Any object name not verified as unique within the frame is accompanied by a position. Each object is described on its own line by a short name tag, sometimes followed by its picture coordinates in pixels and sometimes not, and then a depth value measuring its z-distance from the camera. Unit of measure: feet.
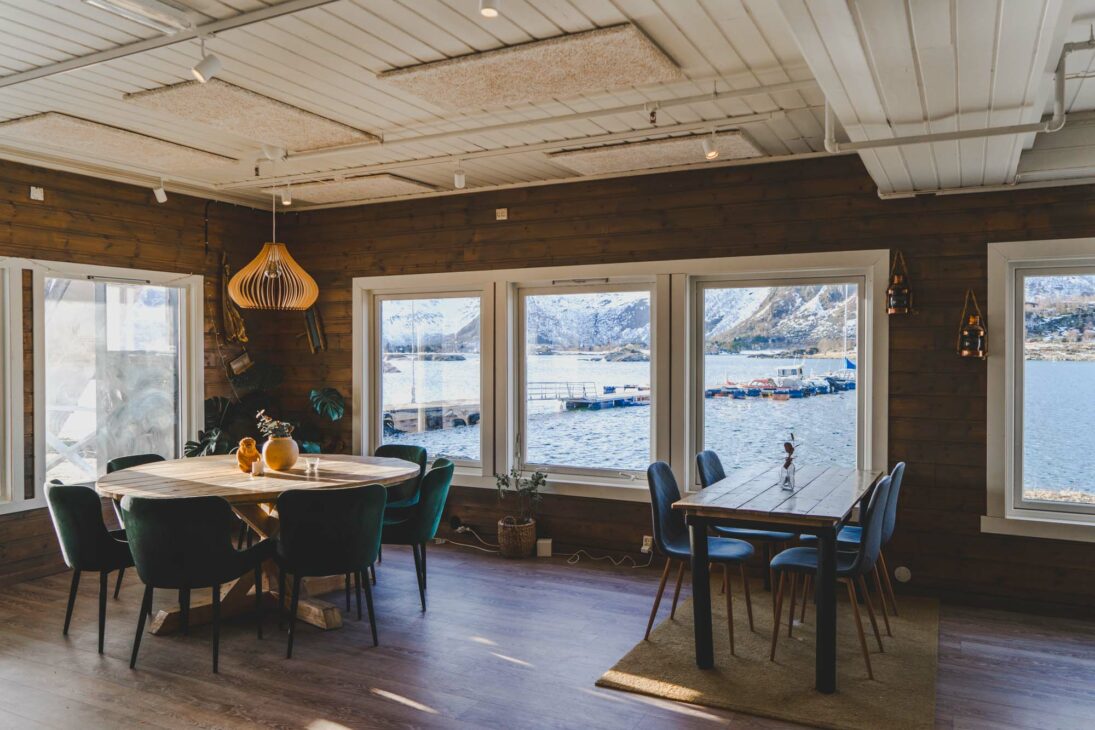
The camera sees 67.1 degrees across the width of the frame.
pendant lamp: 16.39
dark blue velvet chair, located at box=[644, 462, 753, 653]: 13.39
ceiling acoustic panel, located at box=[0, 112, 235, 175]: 14.82
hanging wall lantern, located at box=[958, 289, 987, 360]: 15.57
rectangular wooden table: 11.62
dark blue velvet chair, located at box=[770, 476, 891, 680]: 12.10
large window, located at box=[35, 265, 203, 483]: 18.54
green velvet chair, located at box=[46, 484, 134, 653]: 13.44
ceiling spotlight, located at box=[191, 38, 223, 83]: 10.71
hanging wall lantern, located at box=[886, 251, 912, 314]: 16.16
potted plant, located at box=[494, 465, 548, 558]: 19.54
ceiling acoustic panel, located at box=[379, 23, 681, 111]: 10.87
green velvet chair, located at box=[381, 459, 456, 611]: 15.42
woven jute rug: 11.12
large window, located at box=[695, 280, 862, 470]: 17.57
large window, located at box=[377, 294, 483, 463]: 21.70
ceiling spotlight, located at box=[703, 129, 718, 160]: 14.82
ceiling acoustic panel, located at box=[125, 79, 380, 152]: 12.75
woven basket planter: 19.52
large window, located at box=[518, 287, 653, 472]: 19.74
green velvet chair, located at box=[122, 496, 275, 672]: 12.40
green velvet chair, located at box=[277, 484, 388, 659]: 12.94
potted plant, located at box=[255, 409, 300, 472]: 15.72
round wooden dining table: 13.48
